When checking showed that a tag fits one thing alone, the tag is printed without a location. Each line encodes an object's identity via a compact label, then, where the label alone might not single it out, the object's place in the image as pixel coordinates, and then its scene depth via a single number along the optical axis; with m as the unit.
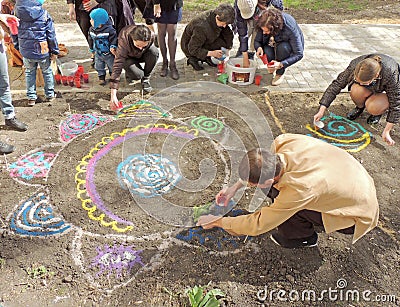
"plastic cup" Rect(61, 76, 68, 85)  5.38
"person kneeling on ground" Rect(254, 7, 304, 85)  5.02
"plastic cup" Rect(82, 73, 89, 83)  5.48
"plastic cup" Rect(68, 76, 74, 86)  5.38
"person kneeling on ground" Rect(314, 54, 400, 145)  3.88
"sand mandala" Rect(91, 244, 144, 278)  3.02
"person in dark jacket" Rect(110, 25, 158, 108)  4.61
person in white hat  5.50
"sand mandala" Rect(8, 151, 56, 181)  3.88
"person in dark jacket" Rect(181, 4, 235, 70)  5.38
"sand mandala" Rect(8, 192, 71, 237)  3.30
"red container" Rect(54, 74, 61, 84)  5.42
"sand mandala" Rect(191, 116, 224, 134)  4.64
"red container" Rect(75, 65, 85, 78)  5.41
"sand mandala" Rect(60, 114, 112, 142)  4.47
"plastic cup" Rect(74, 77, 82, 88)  5.36
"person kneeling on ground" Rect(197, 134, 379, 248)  2.63
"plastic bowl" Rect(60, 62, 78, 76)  5.44
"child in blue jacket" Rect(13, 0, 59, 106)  4.36
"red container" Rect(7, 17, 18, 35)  4.22
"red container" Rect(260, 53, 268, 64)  5.60
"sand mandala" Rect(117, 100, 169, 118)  4.87
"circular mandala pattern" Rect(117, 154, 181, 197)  3.78
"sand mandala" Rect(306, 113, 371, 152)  4.48
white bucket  5.45
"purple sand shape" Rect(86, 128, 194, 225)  3.51
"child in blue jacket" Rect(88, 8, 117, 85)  4.92
